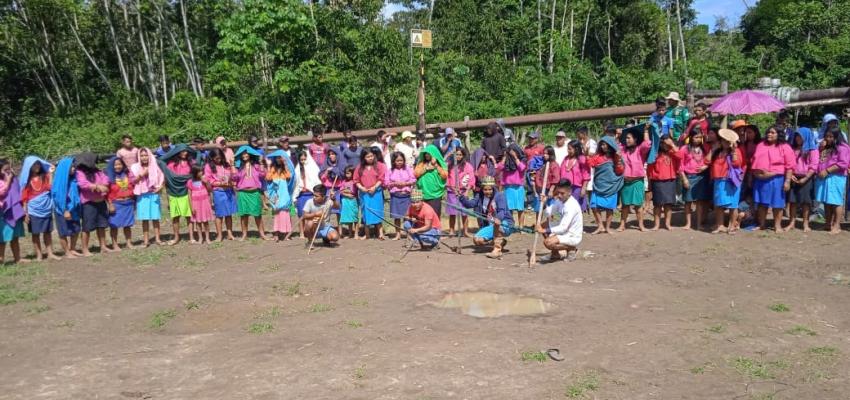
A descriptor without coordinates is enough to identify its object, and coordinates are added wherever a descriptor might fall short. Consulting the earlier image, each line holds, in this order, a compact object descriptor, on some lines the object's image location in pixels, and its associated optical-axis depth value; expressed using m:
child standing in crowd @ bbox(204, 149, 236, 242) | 10.38
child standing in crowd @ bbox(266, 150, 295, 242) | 10.49
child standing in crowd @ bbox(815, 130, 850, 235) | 8.71
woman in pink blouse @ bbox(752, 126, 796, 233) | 8.80
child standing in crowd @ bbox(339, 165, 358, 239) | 10.27
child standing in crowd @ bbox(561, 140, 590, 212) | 9.64
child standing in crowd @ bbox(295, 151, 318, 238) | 10.84
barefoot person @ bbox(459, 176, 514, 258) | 8.62
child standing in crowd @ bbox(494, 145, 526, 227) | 10.00
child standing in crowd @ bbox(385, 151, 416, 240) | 10.12
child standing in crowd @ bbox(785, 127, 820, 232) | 8.88
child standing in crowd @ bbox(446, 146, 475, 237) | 9.62
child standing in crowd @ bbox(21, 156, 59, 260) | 9.42
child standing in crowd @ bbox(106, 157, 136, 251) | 9.88
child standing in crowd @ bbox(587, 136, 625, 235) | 9.47
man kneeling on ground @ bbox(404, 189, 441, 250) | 8.94
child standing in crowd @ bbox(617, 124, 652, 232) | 9.48
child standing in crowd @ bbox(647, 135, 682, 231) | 9.39
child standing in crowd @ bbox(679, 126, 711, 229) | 9.34
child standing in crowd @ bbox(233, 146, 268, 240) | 10.42
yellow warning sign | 10.76
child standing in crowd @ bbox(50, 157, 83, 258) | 9.53
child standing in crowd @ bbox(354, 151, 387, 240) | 10.16
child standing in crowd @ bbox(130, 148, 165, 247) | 10.18
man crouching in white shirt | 7.90
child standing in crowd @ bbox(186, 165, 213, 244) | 10.38
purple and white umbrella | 8.70
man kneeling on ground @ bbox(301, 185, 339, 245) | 9.66
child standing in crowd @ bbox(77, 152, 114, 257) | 9.60
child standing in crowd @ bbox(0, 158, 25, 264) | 9.12
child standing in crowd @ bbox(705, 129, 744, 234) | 9.01
